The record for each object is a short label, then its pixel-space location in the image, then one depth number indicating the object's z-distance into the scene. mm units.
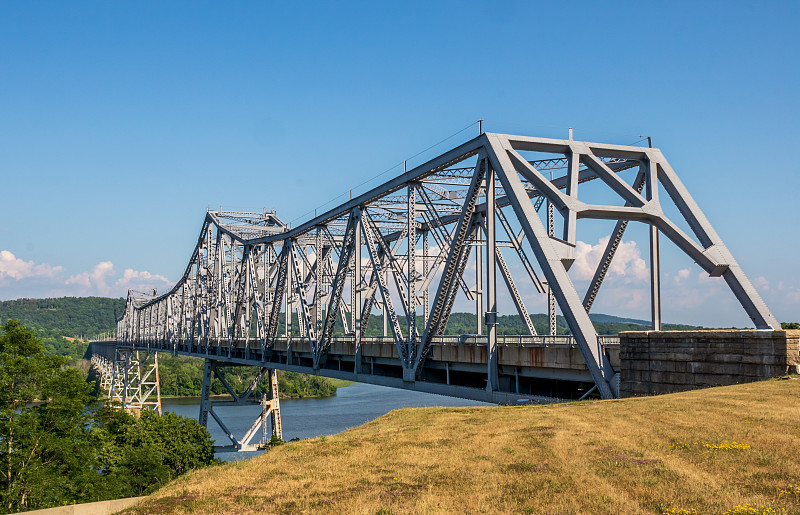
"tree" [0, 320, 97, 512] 31297
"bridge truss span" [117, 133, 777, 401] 21797
